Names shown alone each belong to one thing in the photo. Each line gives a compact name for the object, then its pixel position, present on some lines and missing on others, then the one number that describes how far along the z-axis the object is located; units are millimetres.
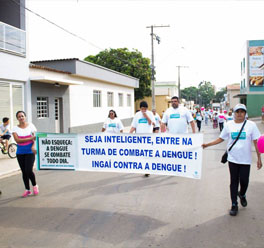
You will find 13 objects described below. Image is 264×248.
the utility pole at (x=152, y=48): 28353
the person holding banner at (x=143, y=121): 7856
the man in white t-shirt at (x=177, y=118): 7500
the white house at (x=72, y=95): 15328
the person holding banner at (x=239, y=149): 4867
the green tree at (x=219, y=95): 118238
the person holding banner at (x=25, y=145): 6005
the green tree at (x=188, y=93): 120812
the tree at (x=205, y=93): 124188
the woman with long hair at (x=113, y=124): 8742
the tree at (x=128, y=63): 38000
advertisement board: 41531
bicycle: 11510
